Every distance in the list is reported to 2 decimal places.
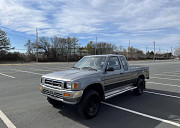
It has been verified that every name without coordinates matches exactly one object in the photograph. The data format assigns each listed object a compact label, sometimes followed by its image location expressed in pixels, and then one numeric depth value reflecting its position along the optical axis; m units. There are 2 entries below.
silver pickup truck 3.65
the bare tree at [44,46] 50.12
